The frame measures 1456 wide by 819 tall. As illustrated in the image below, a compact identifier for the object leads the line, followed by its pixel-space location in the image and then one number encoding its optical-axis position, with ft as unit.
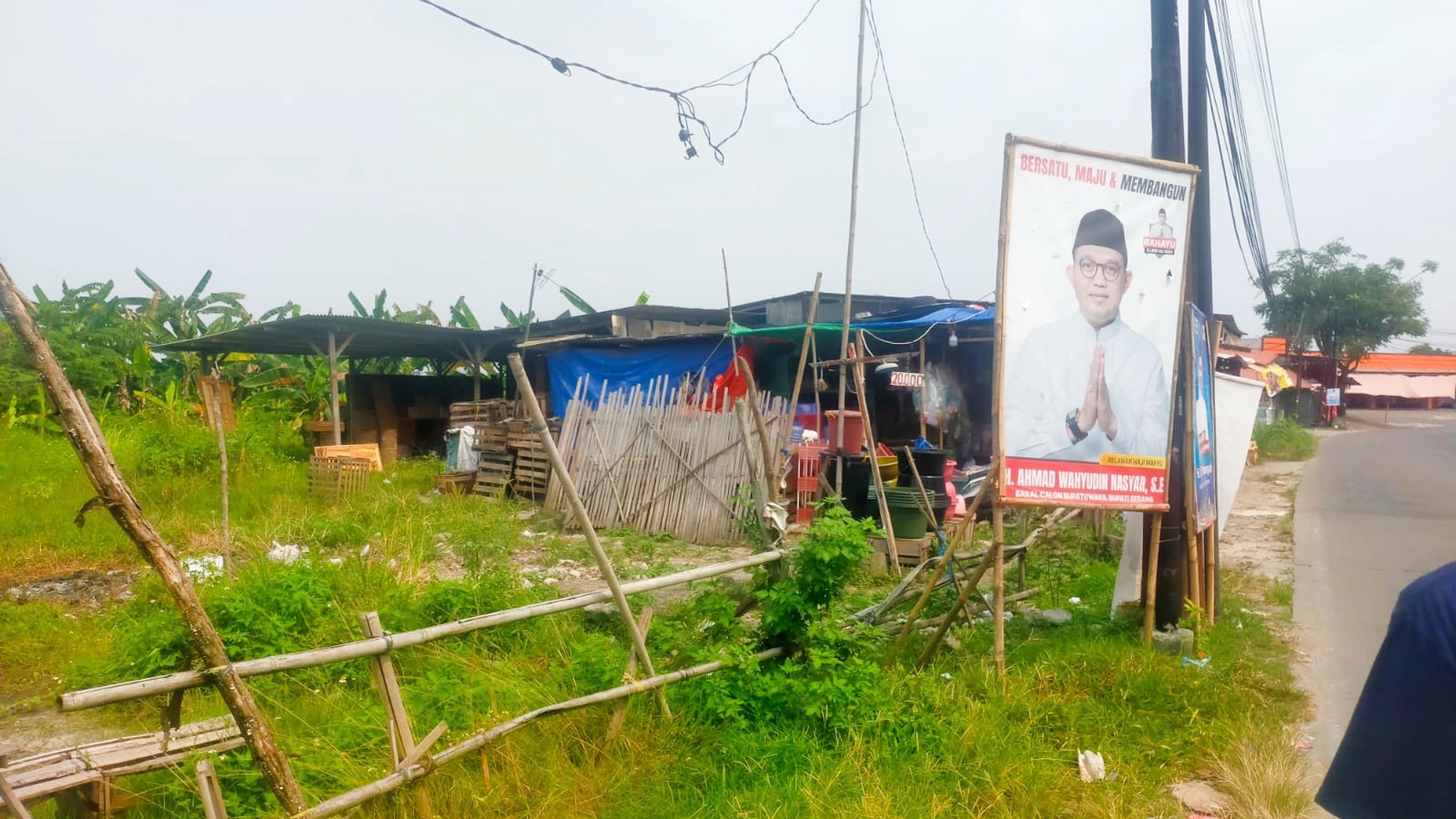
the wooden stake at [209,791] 8.90
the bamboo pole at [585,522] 11.07
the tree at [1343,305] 126.31
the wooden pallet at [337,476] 37.37
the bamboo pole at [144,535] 7.19
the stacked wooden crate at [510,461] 40.60
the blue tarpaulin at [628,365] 43.27
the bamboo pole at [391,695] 10.64
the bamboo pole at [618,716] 12.80
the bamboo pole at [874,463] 21.20
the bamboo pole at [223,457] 19.92
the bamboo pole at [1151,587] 16.67
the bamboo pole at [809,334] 24.16
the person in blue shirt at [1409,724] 4.42
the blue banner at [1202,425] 18.19
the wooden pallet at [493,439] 42.63
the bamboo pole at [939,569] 15.16
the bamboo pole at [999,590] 14.98
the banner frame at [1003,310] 15.02
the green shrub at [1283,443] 68.28
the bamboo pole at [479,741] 9.82
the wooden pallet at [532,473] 40.11
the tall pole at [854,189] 26.27
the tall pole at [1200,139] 18.93
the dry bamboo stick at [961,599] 15.08
